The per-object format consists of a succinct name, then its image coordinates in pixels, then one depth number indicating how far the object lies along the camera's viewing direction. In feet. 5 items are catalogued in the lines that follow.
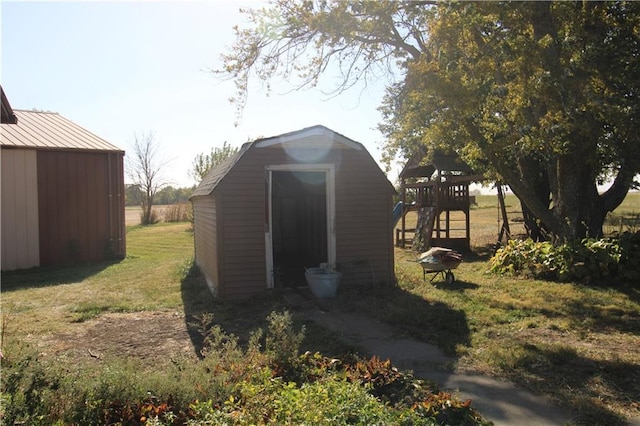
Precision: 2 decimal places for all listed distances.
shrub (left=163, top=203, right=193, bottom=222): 116.26
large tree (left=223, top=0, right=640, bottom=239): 25.25
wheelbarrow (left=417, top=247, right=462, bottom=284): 32.40
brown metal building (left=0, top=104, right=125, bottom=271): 46.11
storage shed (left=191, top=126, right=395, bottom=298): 28.53
